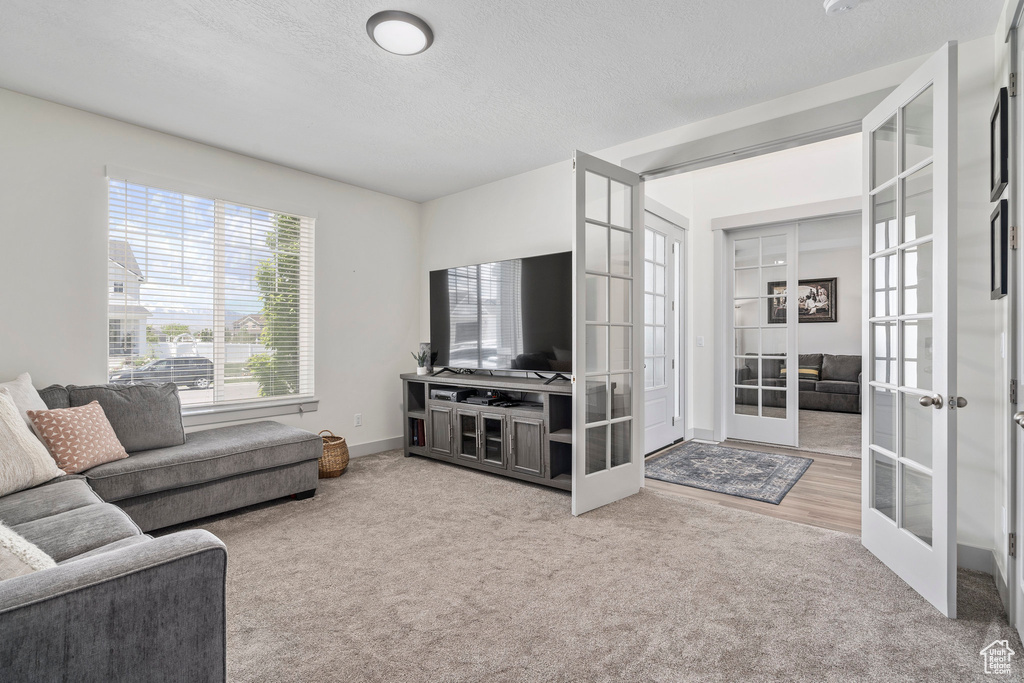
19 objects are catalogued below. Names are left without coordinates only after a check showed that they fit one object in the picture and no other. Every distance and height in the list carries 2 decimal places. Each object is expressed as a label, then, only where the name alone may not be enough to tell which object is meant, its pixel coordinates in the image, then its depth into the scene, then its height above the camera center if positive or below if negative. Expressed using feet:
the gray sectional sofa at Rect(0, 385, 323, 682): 2.80 -1.83
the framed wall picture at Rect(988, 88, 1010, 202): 5.97 +2.46
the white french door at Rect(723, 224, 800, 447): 15.43 +0.11
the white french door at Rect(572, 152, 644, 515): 9.77 +0.07
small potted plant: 15.17 -0.72
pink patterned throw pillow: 7.87 -1.67
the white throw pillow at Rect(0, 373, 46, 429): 8.03 -0.96
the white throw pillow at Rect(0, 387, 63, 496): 6.88 -1.75
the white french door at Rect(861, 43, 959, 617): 6.19 +0.08
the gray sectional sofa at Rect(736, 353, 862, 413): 21.62 -2.17
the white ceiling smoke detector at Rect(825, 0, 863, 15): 6.57 +4.61
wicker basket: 12.28 -3.13
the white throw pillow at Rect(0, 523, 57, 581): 3.24 -1.54
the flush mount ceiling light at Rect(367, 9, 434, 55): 7.04 +4.67
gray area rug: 11.23 -3.49
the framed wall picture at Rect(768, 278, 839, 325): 25.05 +2.00
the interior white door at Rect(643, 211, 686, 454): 14.23 +0.19
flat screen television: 12.25 +0.65
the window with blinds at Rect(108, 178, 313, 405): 10.56 +1.03
